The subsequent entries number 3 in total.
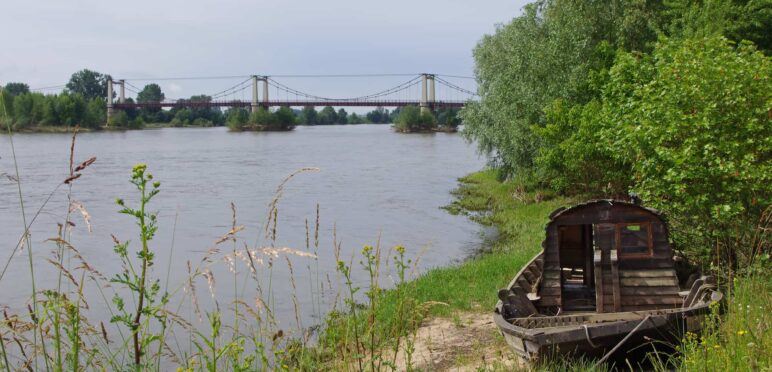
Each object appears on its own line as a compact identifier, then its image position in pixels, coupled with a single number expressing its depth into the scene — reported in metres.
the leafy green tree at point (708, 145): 10.41
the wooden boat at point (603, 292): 7.98
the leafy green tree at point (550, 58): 21.58
